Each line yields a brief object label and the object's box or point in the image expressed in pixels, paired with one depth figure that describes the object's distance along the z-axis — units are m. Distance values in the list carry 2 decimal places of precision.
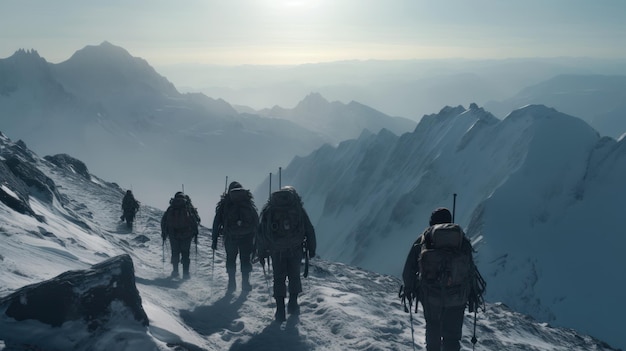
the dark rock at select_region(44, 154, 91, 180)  47.12
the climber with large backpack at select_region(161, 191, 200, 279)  16.22
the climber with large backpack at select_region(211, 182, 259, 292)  13.87
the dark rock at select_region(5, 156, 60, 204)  21.94
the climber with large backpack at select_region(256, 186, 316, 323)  11.41
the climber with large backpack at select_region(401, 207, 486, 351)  8.72
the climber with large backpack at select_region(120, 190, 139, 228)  27.39
